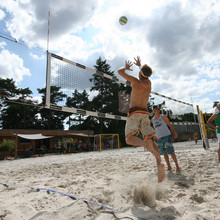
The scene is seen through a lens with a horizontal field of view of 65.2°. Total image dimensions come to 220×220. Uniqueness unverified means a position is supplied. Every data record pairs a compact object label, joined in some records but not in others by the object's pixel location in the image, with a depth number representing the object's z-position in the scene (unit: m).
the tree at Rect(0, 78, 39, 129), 25.25
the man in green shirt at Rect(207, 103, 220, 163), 3.69
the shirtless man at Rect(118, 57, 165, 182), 2.29
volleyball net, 5.32
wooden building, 14.92
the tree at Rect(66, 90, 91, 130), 31.34
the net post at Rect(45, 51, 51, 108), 5.09
